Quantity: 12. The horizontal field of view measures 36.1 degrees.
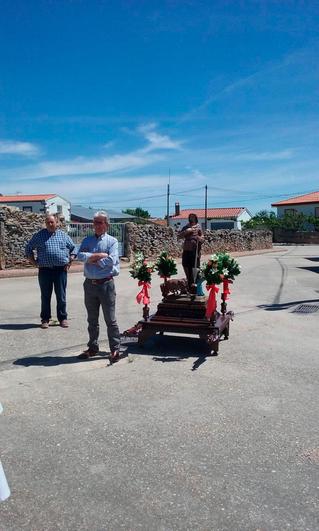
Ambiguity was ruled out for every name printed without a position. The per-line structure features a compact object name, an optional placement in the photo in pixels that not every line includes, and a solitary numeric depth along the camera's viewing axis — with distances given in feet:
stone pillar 54.95
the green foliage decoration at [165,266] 23.48
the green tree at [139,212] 291.95
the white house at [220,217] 246.06
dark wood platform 20.36
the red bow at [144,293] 22.74
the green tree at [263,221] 196.19
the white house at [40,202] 198.49
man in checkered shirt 25.67
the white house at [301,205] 213.66
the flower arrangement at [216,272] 20.55
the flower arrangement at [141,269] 22.99
